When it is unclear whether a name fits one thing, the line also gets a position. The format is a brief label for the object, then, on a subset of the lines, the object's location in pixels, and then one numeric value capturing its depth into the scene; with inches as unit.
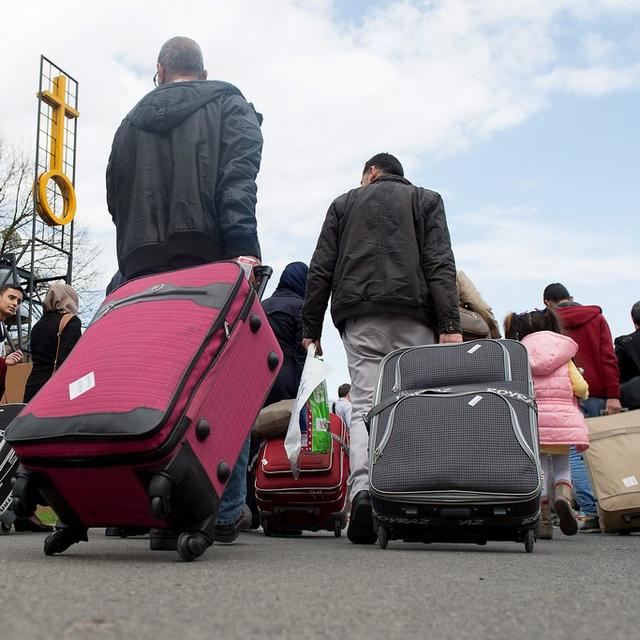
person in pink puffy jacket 229.9
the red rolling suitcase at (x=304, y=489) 227.1
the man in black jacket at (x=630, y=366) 312.2
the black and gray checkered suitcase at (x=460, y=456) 157.4
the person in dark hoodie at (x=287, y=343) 265.4
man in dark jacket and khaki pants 194.9
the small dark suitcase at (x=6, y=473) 202.1
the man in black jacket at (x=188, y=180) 169.8
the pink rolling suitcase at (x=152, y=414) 117.1
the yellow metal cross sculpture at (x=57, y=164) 965.2
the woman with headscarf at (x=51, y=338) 239.1
